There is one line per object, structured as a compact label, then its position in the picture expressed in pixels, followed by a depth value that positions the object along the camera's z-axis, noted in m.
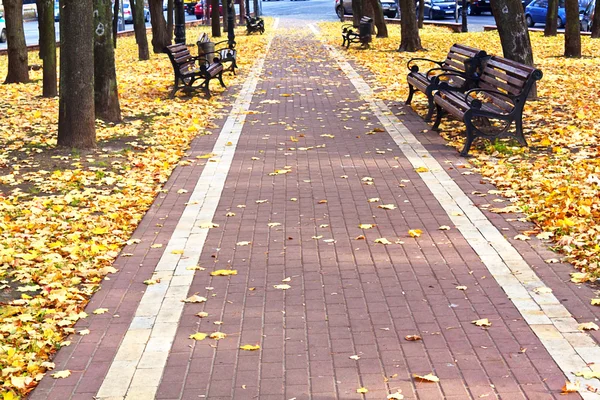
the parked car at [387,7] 57.28
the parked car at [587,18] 35.44
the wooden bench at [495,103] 10.52
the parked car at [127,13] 60.94
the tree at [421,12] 36.39
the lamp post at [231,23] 27.53
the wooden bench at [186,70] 16.45
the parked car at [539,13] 40.12
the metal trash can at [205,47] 21.08
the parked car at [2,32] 38.91
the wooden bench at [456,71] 12.93
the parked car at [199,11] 65.44
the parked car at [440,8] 50.03
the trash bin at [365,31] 28.25
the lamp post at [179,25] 25.59
